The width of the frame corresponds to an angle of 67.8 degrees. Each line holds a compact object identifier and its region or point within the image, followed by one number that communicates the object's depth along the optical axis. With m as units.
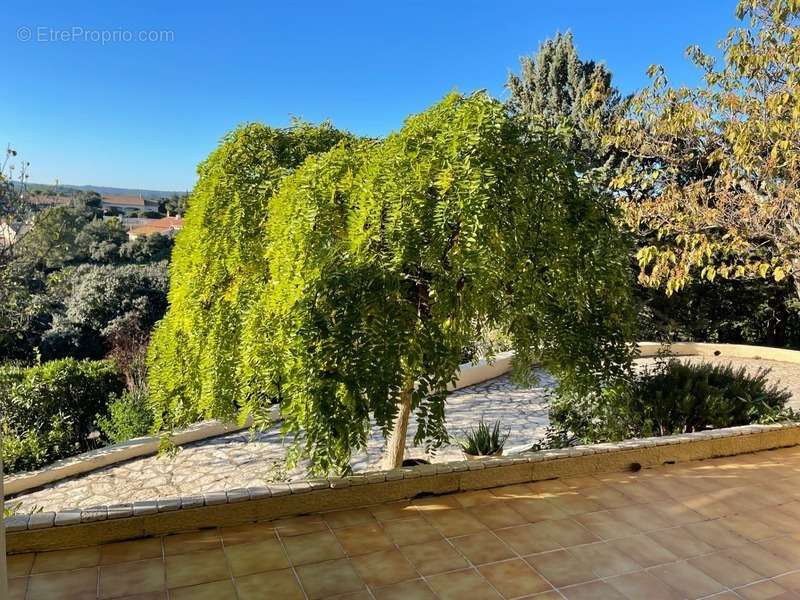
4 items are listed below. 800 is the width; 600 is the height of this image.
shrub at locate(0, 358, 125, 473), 7.67
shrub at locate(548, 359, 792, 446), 5.86
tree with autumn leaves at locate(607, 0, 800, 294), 7.29
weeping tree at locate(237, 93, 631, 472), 3.75
